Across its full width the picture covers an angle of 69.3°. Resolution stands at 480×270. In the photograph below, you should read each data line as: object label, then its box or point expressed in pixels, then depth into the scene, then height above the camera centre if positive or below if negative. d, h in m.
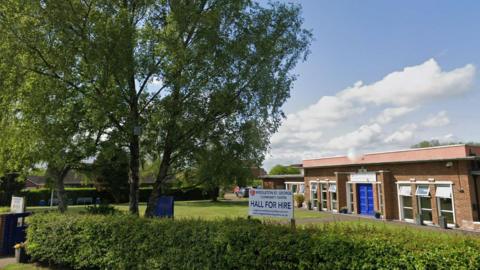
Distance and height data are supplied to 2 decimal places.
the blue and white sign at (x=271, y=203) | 7.88 -0.41
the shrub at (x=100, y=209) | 15.50 -1.04
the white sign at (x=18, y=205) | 12.41 -0.65
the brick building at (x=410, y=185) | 20.31 -0.05
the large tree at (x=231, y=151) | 10.59 +1.05
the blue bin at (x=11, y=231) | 11.51 -1.50
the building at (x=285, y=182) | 40.53 +0.40
